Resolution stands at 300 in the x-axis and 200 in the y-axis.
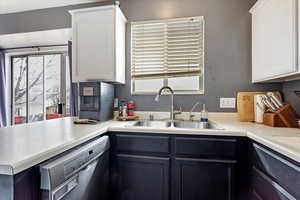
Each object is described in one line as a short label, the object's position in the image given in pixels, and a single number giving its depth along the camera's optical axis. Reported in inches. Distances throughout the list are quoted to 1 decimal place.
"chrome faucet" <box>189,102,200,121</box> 78.8
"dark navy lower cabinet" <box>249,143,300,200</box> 30.9
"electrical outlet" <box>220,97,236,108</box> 75.7
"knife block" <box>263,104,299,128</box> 54.4
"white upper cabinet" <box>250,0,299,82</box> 46.2
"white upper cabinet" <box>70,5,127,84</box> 71.3
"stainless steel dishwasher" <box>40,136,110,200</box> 28.7
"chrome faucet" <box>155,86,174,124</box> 74.9
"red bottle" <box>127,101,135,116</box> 81.7
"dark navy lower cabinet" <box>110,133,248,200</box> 50.7
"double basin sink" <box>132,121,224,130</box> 70.4
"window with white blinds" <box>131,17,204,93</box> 80.0
